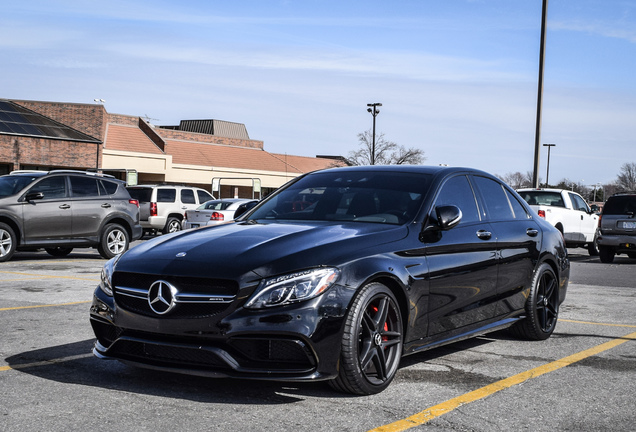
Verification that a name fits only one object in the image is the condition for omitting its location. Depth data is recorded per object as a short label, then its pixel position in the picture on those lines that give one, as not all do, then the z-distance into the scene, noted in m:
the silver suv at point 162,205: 25.64
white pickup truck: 19.48
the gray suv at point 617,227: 18.45
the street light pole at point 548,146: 83.81
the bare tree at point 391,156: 59.22
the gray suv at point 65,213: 14.96
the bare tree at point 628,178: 111.99
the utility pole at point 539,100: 23.52
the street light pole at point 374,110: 49.19
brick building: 40.07
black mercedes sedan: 4.55
